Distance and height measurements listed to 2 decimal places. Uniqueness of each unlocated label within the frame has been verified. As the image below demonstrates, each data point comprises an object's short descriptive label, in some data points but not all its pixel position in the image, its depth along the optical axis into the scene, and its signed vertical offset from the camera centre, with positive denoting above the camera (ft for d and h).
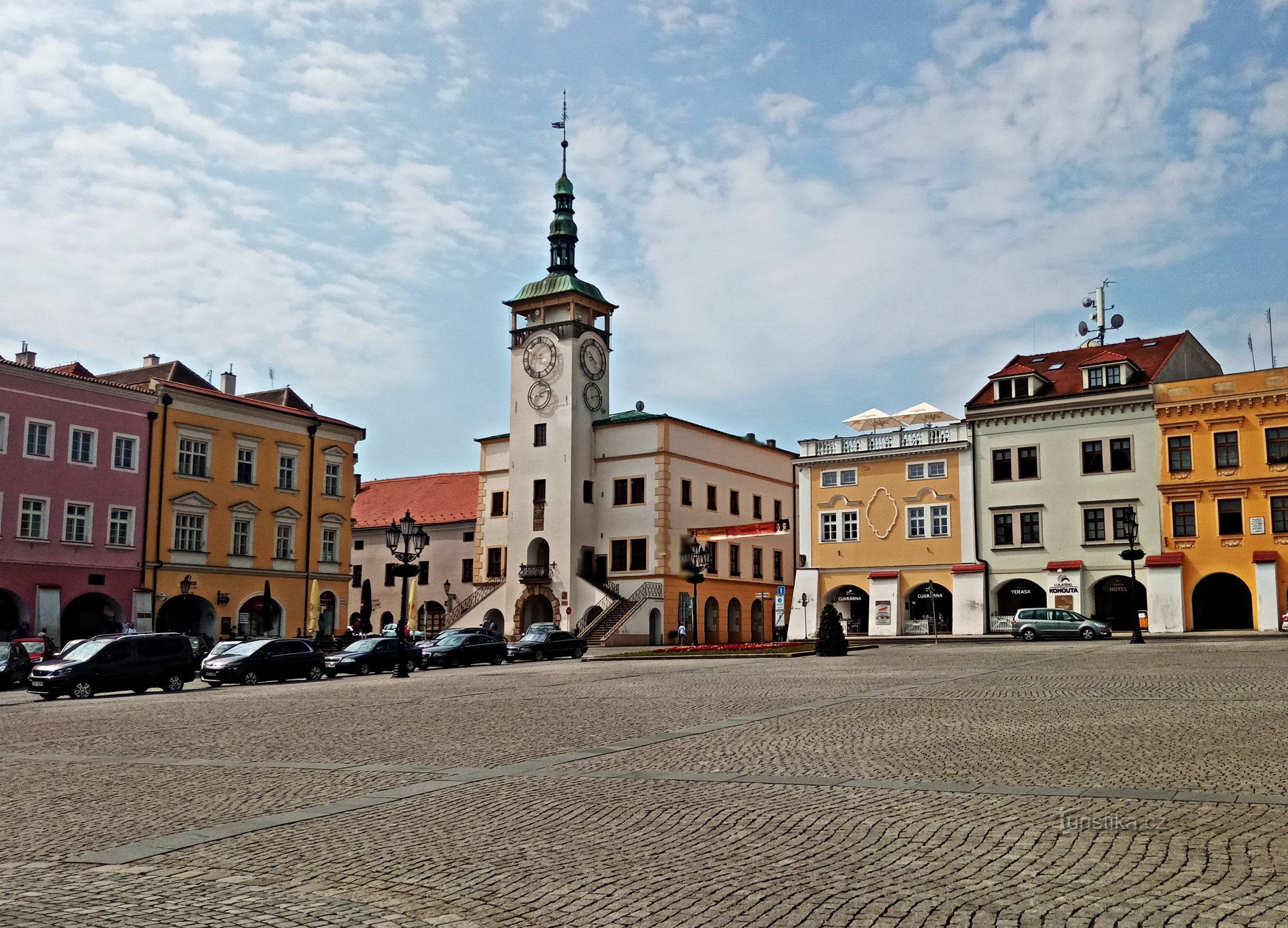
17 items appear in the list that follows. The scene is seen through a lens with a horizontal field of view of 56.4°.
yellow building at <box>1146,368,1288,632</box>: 159.74 +15.47
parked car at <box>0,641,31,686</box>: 106.32 -4.30
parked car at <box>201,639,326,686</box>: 113.50 -4.52
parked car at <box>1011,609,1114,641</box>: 153.48 -1.29
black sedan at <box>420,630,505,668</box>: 146.72 -4.30
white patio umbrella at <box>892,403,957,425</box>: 193.16 +32.30
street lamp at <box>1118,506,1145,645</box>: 134.41 +7.49
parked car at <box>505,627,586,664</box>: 161.27 -4.16
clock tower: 219.82 +32.92
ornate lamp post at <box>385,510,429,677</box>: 116.78 +6.59
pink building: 155.02 +15.50
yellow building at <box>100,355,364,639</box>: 173.37 +16.51
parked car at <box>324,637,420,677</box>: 133.69 -4.69
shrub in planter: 122.11 -2.29
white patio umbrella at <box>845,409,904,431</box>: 199.82 +32.52
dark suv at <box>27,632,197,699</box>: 92.94 -4.14
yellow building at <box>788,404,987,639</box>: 183.73 +13.16
